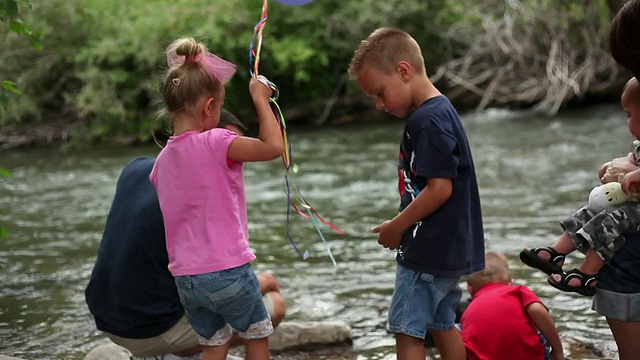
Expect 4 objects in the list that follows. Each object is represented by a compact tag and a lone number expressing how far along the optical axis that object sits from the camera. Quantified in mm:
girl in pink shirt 6238
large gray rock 8312
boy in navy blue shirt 6254
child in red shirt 6969
